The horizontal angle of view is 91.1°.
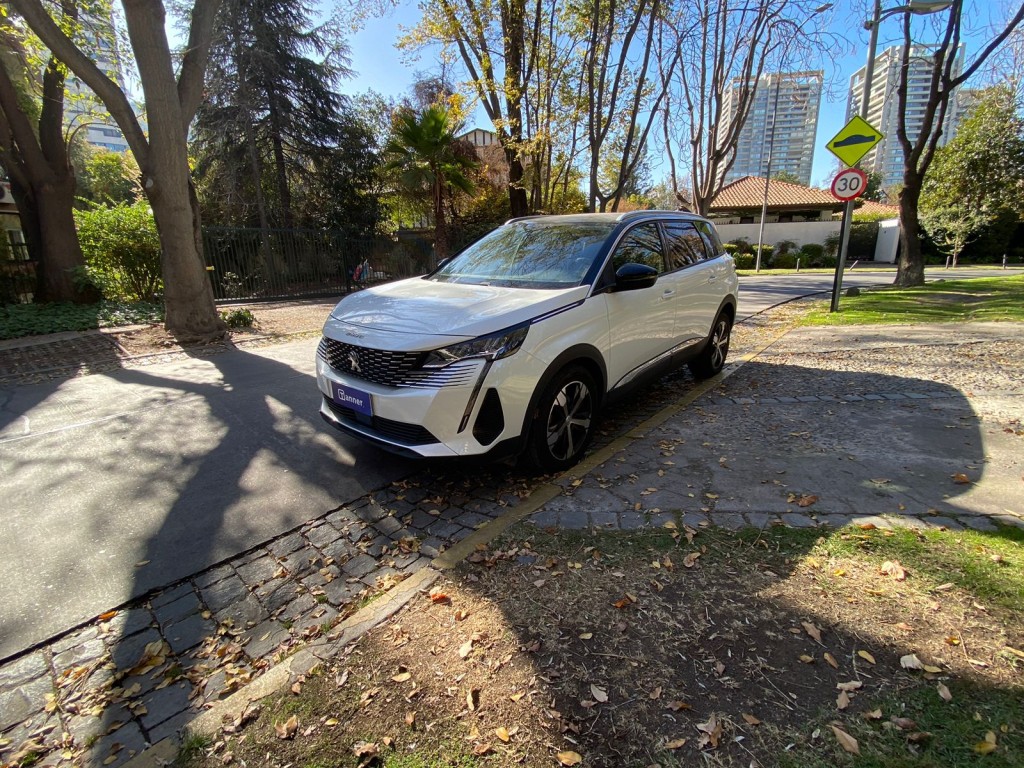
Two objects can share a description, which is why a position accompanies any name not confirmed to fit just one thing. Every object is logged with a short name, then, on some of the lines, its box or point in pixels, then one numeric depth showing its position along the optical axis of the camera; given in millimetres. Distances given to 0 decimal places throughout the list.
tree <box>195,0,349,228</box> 17359
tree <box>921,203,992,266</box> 30047
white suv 3043
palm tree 16422
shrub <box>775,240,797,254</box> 36219
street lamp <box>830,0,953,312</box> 9367
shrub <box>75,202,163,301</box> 11047
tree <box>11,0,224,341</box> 7043
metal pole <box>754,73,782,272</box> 16641
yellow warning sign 8281
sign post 8297
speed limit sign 8655
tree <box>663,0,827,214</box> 13688
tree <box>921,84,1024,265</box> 28125
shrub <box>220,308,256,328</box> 9906
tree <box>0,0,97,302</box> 10133
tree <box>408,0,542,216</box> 12133
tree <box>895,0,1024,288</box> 11945
